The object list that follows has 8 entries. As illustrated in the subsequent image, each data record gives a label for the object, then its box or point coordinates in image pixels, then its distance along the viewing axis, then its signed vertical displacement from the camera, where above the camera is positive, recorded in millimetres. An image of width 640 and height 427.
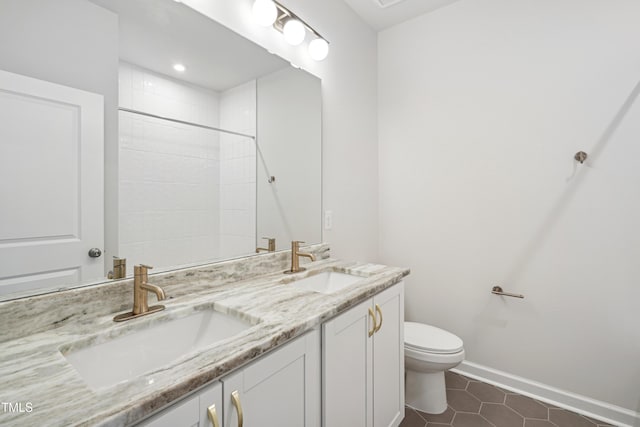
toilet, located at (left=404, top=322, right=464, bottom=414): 1651 -861
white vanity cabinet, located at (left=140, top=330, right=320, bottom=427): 599 -436
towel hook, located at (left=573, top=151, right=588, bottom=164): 1654 +317
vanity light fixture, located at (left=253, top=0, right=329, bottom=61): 1414 +973
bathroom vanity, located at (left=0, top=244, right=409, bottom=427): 549 -331
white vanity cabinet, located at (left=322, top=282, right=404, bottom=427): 1019 -608
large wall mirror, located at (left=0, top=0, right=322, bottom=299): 803 +252
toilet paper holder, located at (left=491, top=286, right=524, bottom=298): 1856 -506
